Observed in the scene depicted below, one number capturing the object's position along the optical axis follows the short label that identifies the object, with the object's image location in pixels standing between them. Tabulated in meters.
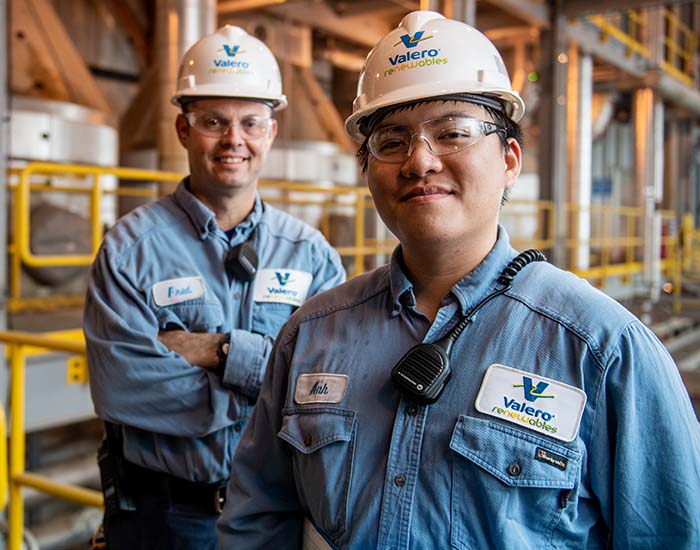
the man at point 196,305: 1.99
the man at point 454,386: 1.08
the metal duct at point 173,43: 5.25
